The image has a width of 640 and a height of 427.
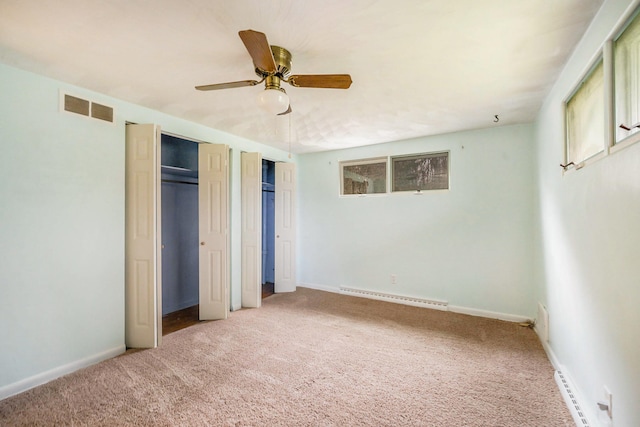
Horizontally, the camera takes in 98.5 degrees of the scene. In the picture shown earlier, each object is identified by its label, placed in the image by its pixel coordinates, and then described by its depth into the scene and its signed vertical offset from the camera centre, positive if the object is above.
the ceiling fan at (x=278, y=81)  1.77 +0.89
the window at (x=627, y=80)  1.19 +0.61
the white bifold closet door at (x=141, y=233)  2.73 -0.16
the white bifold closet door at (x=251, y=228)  3.92 -0.17
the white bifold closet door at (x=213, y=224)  3.51 -0.10
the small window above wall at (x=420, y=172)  3.86 +0.62
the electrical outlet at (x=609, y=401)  1.41 -0.98
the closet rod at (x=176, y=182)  3.78 +0.50
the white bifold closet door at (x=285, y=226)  4.77 -0.18
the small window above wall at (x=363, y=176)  4.35 +0.63
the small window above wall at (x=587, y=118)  1.55 +0.61
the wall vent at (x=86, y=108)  2.34 +0.98
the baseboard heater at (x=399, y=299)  3.81 -1.25
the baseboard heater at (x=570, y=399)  1.69 -1.26
